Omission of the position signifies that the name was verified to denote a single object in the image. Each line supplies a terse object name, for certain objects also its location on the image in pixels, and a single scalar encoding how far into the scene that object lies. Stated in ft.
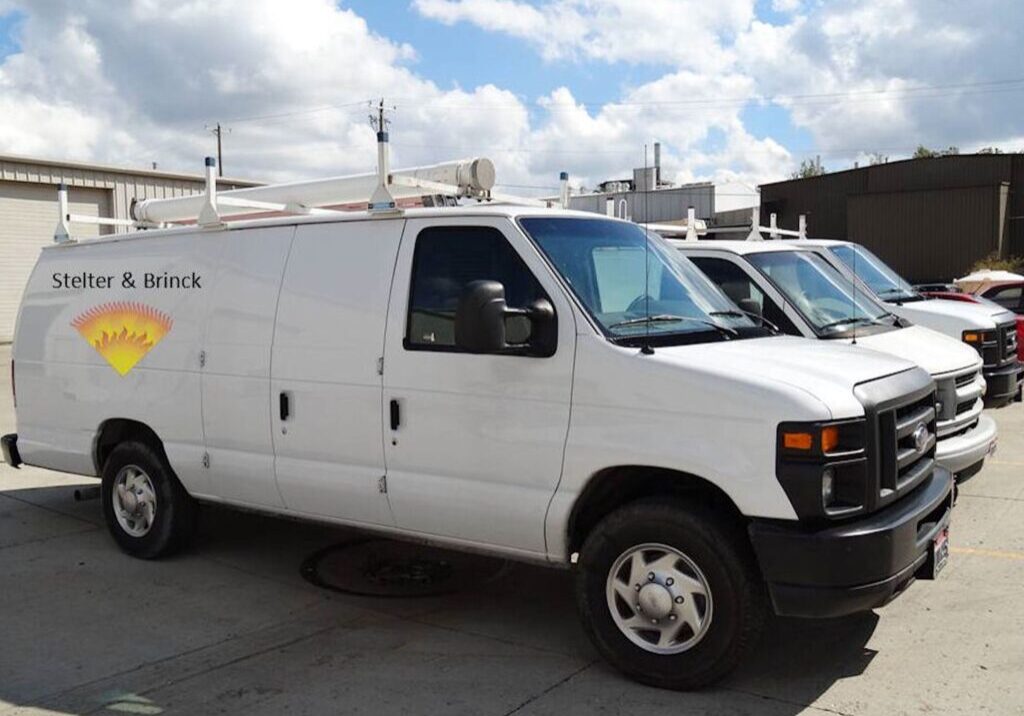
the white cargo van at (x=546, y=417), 13.19
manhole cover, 19.30
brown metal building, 107.76
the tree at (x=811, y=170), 239.30
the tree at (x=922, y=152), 219.32
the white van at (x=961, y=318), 30.17
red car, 45.32
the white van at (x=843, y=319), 22.44
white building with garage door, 74.02
